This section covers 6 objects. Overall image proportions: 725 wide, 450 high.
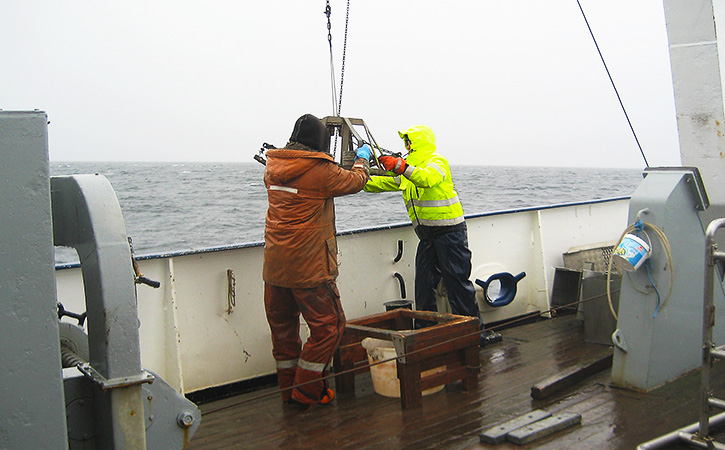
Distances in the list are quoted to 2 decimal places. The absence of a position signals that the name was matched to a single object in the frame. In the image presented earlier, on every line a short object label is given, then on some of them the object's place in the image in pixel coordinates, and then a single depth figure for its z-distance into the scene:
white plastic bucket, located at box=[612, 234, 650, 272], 3.61
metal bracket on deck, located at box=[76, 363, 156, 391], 1.84
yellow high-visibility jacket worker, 4.84
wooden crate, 3.82
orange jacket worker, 3.84
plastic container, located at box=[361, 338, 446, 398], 4.01
